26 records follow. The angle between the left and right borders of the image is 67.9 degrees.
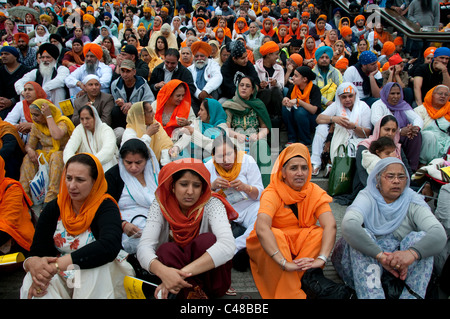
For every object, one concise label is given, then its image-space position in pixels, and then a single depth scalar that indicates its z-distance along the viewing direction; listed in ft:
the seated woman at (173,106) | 13.76
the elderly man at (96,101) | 14.52
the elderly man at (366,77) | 16.46
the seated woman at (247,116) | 13.78
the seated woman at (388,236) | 7.11
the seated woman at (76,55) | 19.91
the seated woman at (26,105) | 14.05
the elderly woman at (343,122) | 13.78
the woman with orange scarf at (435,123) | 13.73
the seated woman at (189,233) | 6.82
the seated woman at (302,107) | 15.48
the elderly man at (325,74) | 17.15
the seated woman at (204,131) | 13.19
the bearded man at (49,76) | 16.46
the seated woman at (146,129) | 12.05
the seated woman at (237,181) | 9.68
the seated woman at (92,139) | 11.60
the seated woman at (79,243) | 6.31
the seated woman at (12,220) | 8.43
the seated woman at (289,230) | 7.36
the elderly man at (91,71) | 16.52
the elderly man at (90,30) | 29.22
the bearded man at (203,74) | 16.48
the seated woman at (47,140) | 12.16
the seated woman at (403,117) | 13.32
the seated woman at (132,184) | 9.20
